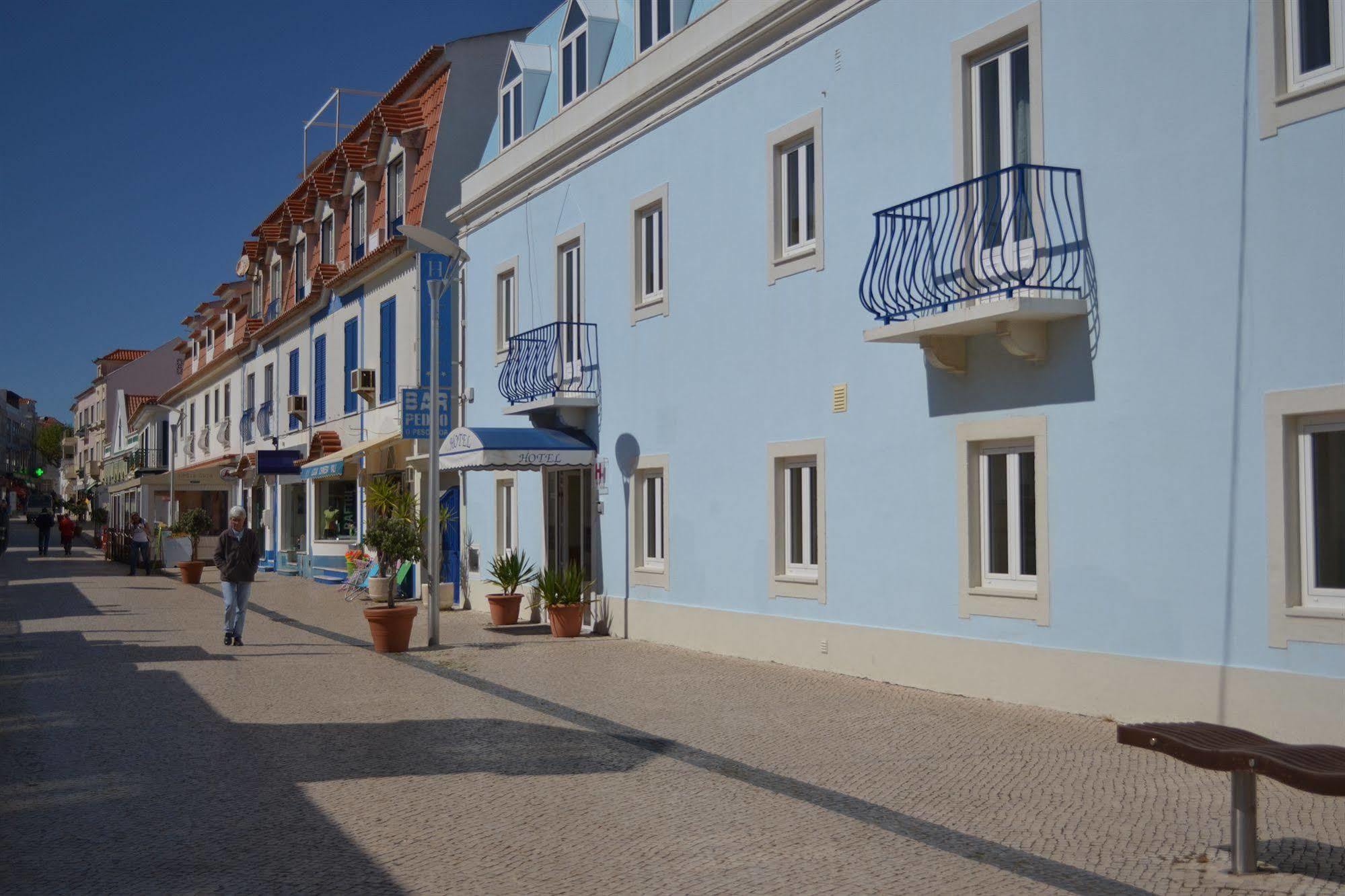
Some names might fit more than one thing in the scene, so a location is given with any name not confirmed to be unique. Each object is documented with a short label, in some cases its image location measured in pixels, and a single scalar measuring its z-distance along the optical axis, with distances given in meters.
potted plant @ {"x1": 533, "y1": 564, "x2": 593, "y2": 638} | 17.14
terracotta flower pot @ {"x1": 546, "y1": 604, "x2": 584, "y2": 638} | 17.14
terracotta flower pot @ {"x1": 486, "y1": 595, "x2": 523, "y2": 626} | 18.72
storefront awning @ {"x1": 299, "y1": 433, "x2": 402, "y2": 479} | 25.59
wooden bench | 5.30
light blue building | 8.65
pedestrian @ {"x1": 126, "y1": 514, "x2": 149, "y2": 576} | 35.00
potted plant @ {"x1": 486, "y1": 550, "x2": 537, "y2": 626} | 18.72
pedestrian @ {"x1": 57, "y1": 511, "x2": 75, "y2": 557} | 51.53
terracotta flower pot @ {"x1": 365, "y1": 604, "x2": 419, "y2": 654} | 15.36
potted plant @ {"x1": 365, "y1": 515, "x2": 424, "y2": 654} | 15.38
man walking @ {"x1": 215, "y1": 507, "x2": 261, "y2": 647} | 16.25
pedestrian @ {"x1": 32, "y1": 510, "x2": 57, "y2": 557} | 50.34
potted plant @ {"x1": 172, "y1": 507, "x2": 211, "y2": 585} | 33.50
